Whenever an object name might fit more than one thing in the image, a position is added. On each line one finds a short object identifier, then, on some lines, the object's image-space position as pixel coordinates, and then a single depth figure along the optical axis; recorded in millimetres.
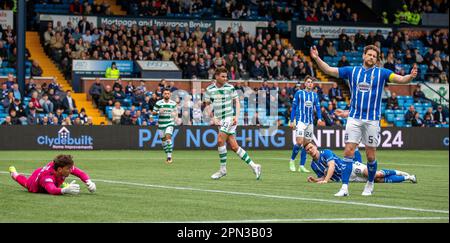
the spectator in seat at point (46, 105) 35875
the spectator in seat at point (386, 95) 44250
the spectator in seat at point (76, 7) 44406
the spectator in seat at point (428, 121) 42625
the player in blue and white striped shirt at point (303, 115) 23844
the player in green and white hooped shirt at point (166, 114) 29109
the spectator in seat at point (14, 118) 34938
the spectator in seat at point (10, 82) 36094
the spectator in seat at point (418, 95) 45250
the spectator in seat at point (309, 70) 45128
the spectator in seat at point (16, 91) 35831
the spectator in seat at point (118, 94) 38675
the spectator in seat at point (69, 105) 36469
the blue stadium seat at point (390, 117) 43281
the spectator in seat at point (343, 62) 44562
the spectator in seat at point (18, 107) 35000
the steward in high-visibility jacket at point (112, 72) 40219
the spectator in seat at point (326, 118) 39906
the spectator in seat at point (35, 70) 38844
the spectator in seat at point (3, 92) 35675
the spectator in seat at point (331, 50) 46969
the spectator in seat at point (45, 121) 34938
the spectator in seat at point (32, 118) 35094
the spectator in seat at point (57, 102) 36312
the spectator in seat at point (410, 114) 42338
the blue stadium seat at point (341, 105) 42578
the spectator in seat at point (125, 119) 36688
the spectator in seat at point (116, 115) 36906
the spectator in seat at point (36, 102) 35688
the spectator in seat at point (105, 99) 38469
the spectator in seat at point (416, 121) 42188
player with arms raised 14812
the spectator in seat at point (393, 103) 43594
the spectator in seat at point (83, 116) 35781
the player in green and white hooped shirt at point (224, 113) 19500
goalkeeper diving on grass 14195
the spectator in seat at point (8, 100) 35250
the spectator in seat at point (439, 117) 43000
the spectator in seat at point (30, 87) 36969
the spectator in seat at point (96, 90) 38812
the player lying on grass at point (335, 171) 17984
